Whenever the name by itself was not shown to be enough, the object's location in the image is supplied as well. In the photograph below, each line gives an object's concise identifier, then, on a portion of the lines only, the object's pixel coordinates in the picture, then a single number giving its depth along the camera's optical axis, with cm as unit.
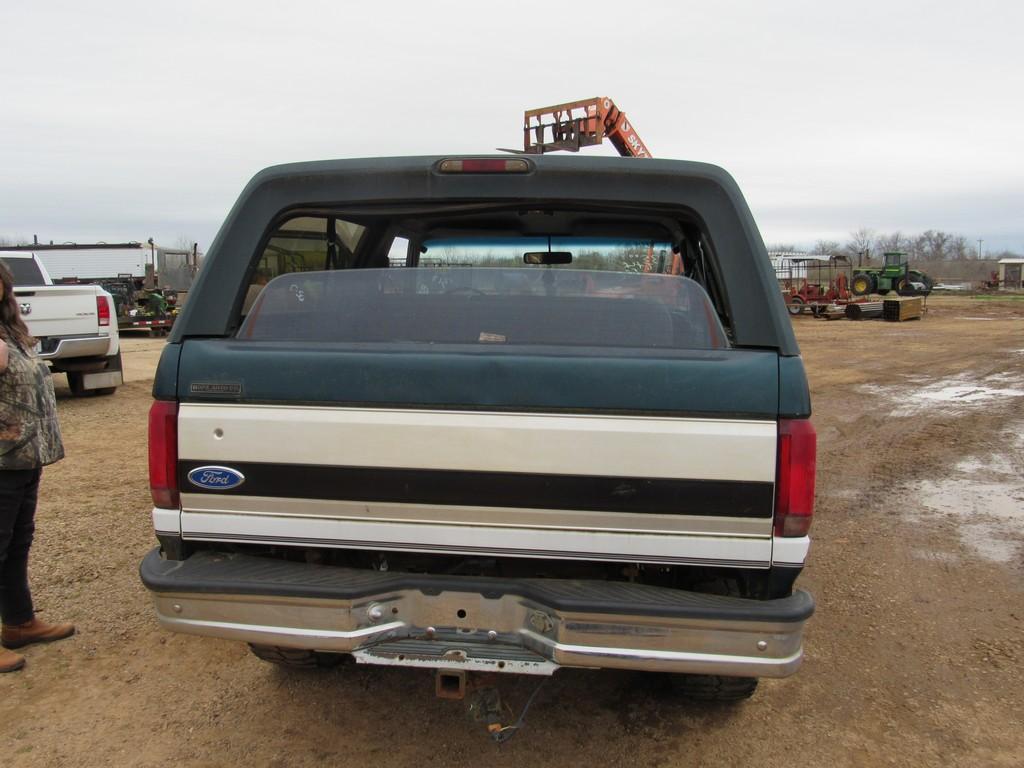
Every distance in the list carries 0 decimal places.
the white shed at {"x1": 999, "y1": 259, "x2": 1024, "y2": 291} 6606
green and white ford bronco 225
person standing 334
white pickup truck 916
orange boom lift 1512
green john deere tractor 3478
